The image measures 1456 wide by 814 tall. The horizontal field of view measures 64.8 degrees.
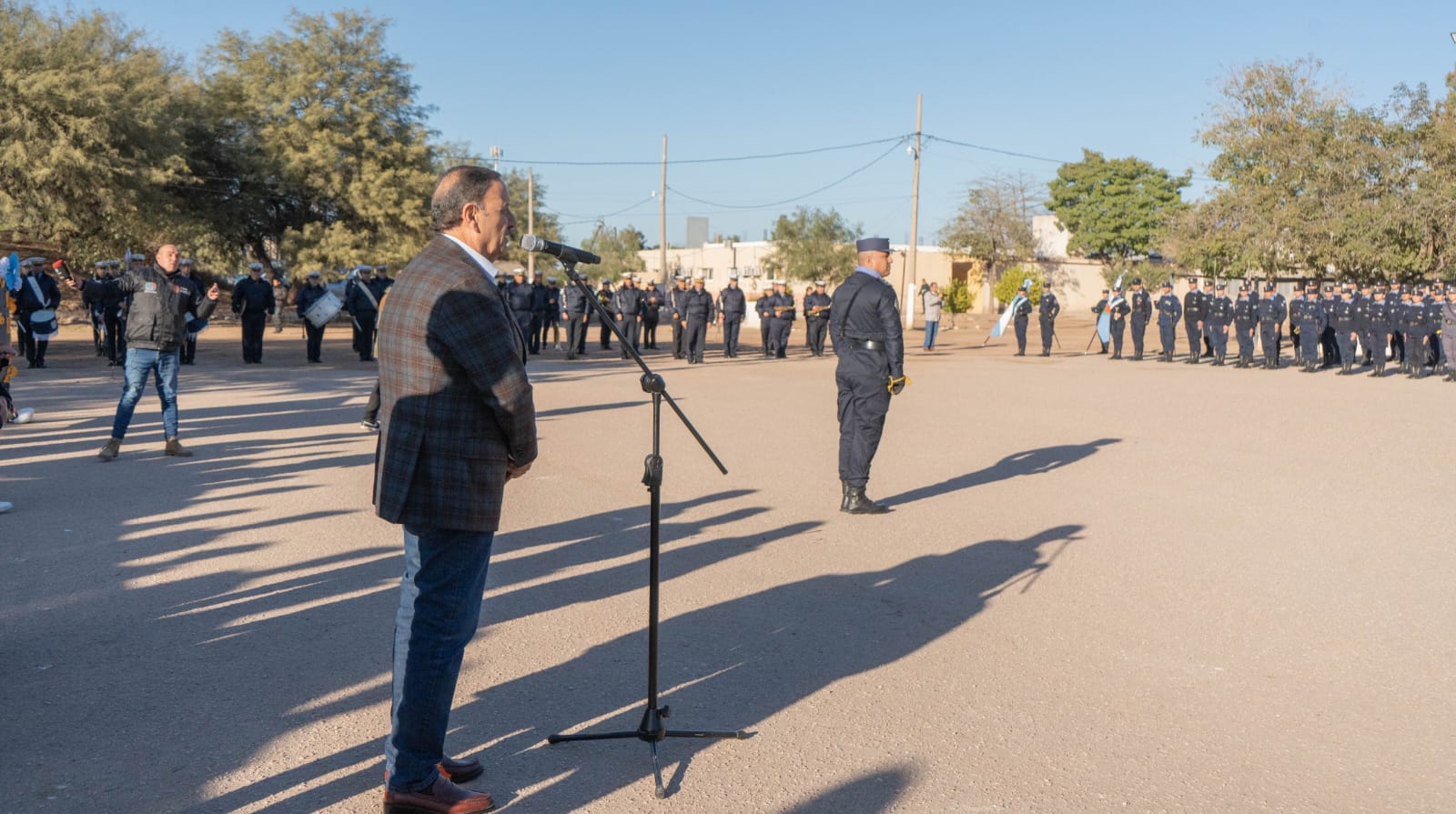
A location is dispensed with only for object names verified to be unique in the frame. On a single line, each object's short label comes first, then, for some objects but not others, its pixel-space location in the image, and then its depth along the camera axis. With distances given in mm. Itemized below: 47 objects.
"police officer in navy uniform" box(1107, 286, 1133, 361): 28625
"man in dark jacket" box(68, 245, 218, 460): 9266
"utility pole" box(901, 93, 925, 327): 36719
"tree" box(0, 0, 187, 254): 27969
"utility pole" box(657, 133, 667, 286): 45859
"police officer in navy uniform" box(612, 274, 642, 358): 24938
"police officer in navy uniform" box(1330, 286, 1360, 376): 24500
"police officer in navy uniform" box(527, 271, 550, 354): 26484
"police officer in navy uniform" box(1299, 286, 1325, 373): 25109
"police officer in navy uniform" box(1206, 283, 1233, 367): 26938
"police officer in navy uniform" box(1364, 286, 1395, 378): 24016
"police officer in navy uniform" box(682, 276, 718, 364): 24531
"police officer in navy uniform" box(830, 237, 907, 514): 8203
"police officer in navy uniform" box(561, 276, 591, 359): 24844
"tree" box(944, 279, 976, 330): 44750
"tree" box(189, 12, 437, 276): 39031
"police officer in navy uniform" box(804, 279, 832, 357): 26859
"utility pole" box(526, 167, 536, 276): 57781
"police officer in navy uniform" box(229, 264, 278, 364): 21281
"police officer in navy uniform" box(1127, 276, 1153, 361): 28031
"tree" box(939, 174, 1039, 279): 61188
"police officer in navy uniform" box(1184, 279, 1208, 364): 26844
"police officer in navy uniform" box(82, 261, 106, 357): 21234
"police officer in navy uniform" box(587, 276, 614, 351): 26219
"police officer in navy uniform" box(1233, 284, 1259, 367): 25859
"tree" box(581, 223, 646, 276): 72062
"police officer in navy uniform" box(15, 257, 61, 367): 19125
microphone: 3505
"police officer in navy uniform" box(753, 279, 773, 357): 27156
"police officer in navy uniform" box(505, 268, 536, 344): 24381
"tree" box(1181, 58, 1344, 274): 35531
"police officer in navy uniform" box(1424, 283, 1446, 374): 23672
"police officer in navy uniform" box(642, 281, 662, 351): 28500
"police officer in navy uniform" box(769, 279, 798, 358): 26734
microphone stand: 3941
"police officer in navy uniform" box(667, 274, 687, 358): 25484
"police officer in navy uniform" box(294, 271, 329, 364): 22131
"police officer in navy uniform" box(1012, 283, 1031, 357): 28762
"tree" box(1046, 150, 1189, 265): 65625
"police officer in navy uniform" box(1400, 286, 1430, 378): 23531
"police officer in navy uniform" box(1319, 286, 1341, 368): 25453
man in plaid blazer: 3342
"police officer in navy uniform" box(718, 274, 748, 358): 26812
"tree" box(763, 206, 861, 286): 54531
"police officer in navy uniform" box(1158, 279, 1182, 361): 27500
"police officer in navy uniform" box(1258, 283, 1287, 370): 25156
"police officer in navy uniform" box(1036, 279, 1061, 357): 29234
